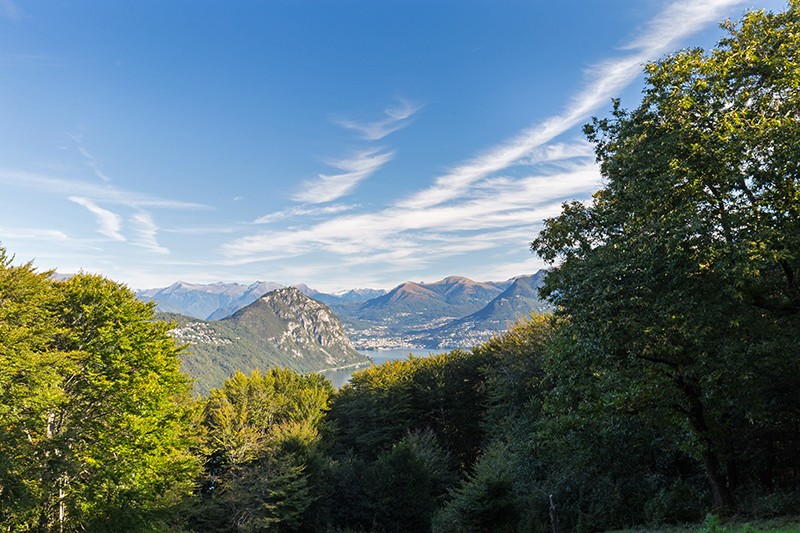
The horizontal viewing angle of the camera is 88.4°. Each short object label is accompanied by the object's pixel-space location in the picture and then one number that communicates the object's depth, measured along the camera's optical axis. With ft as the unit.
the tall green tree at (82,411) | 53.67
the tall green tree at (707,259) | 35.04
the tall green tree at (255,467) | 86.22
